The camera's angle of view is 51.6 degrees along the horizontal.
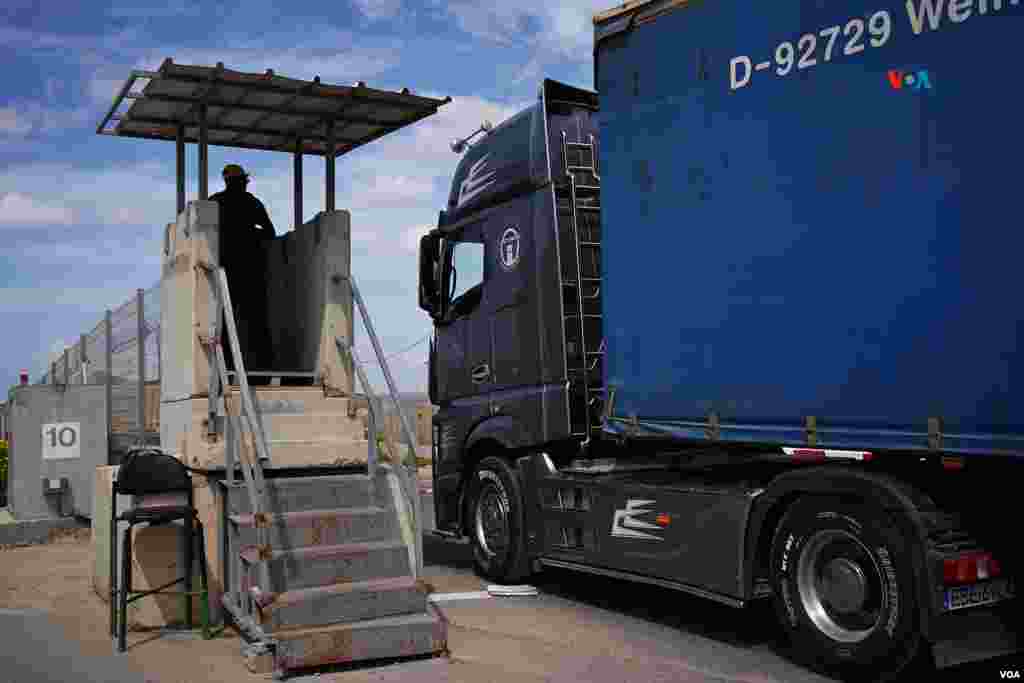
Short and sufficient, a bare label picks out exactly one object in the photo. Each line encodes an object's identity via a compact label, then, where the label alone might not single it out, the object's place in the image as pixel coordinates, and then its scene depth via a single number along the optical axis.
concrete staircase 6.33
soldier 9.44
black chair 7.21
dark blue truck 5.44
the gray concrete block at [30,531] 12.84
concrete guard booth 7.92
